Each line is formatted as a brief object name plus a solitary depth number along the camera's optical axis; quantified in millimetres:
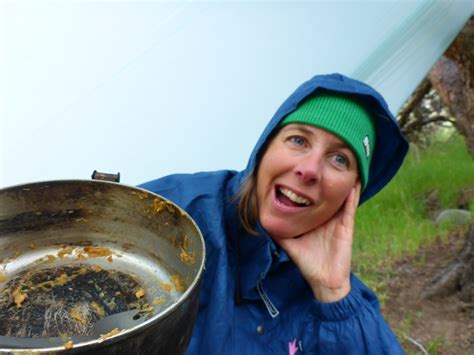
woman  1086
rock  2752
